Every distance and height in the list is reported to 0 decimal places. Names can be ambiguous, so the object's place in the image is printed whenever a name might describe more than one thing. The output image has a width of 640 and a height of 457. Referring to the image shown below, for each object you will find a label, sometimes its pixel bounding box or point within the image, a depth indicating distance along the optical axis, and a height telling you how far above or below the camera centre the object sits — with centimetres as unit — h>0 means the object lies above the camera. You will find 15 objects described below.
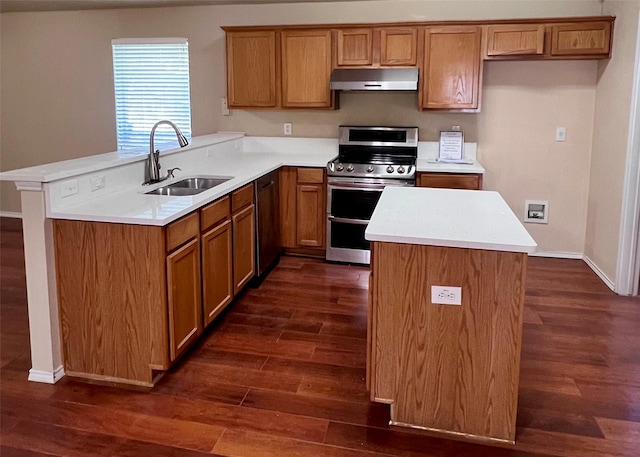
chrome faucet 339 -22
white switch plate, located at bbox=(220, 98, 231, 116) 529 +24
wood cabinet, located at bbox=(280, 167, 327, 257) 468 -63
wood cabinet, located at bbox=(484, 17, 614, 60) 429 +74
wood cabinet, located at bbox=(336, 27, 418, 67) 457 +72
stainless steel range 451 -41
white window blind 538 +43
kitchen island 218 -76
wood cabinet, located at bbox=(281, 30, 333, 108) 475 +56
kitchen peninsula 259 -65
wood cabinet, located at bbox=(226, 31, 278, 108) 487 +56
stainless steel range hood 451 +45
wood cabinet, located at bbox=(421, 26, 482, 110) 447 +53
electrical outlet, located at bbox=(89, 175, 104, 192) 291 -27
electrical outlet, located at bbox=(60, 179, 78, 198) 268 -27
